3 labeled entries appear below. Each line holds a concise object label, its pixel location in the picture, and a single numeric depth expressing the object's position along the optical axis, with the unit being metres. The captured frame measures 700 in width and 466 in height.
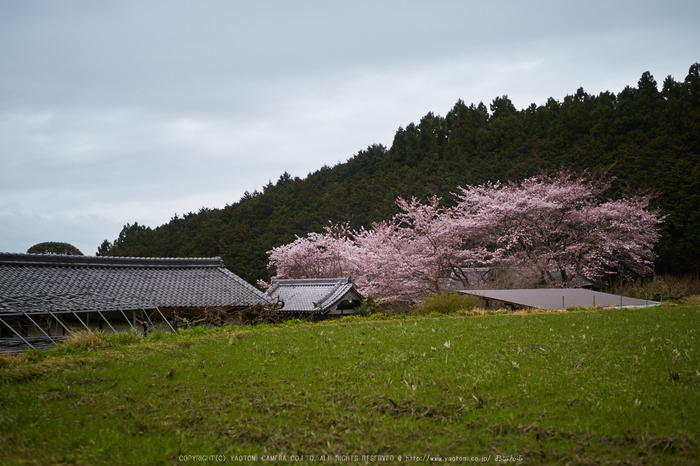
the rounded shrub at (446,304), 18.39
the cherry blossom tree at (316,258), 39.19
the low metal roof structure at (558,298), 19.52
